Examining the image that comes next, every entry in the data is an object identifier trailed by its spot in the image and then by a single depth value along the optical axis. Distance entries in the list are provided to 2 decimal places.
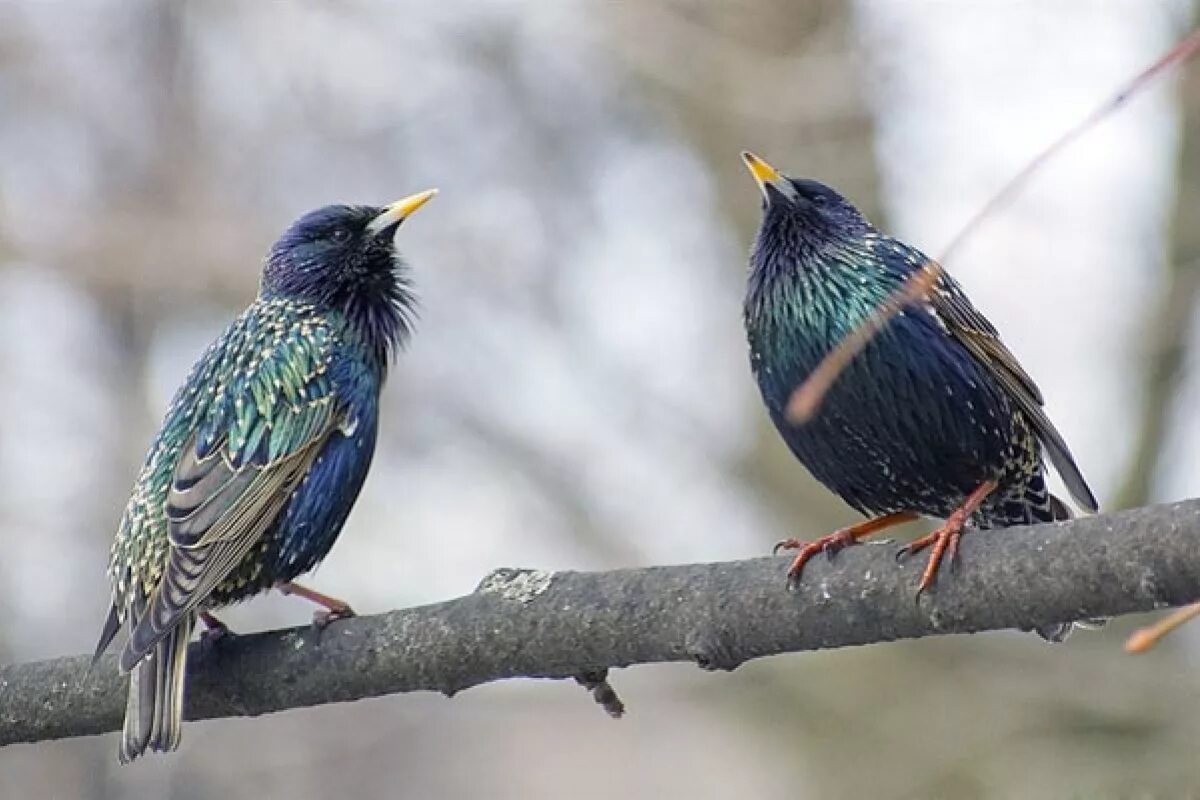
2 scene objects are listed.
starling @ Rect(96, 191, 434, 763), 7.14
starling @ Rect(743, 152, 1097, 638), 7.24
